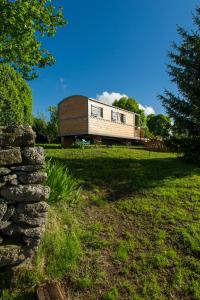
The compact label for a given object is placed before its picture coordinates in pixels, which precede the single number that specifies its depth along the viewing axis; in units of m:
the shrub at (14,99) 12.05
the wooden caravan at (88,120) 14.56
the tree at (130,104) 36.84
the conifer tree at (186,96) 7.89
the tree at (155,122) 34.51
